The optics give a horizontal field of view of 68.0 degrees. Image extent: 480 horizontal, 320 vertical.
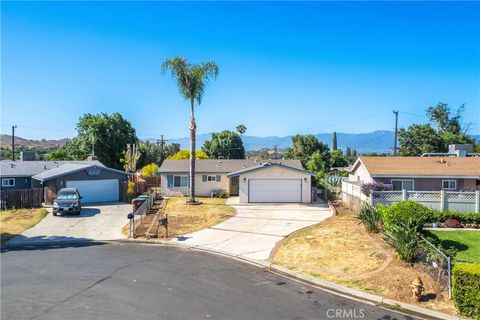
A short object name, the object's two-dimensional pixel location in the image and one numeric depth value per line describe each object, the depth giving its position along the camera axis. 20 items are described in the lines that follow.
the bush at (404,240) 13.16
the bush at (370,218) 18.11
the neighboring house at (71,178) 30.67
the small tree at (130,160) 46.04
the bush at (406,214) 16.25
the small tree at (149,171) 45.00
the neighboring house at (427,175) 27.10
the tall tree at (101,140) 51.91
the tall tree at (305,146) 61.78
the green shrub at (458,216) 21.61
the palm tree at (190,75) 28.34
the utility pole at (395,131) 48.52
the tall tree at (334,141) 85.38
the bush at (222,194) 35.41
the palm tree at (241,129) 79.50
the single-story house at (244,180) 31.70
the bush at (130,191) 33.00
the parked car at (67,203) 25.06
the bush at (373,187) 24.30
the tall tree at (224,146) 68.50
